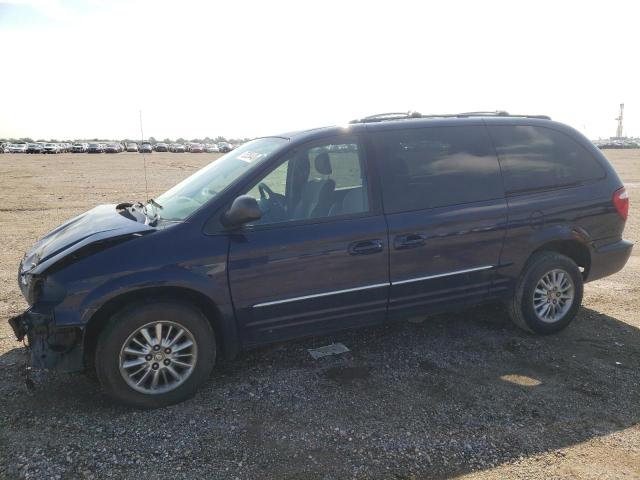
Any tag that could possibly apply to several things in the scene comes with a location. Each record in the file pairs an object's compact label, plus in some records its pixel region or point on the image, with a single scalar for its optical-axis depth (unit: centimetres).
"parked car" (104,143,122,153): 6600
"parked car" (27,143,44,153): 6172
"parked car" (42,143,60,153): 6147
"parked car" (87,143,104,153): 6527
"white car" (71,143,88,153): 6656
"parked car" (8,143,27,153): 6111
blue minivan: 337
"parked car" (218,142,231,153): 7899
